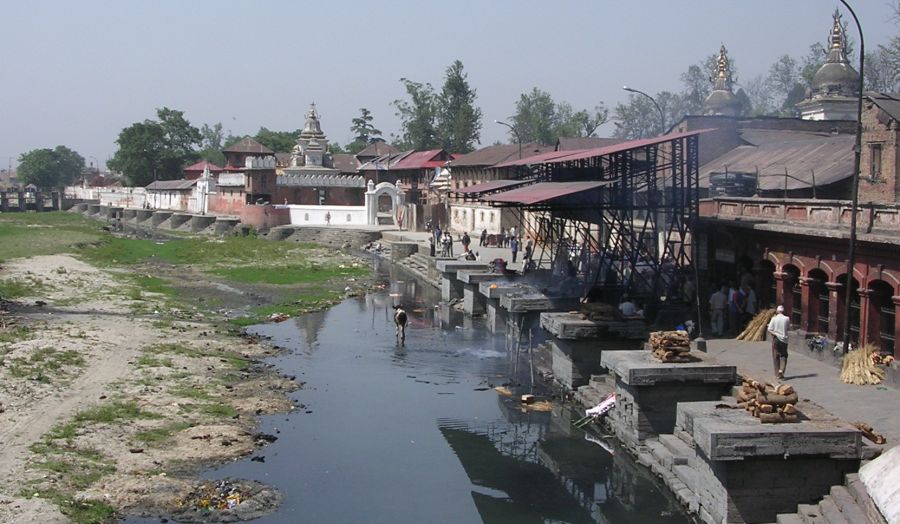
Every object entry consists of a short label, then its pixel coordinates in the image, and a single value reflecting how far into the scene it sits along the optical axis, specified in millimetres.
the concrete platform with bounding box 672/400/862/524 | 13531
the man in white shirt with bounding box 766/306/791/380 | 18109
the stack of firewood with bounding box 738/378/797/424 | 14109
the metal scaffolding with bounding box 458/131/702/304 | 25672
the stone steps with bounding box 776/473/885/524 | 12189
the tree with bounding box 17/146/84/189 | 170250
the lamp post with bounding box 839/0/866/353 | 17984
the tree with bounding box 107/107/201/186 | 134250
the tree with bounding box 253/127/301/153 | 140875
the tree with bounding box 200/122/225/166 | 168762
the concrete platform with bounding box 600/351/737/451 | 18047
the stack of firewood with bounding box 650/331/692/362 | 18562
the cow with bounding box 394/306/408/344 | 31859
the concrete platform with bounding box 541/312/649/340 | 23516
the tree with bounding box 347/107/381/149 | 140625
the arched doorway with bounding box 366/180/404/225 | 79188
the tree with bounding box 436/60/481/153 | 114625
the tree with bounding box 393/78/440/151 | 119875
